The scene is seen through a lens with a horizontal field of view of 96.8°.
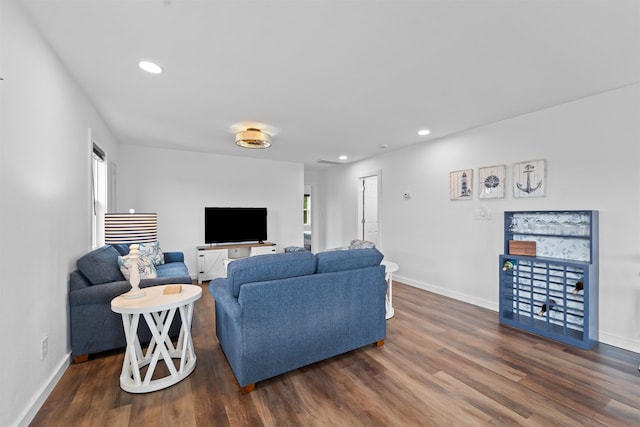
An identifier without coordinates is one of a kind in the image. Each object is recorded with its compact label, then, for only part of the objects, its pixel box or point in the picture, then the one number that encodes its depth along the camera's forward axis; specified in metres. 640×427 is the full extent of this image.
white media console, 5.00
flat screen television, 5.30
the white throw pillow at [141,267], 2.75
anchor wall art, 3.17
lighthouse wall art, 3.91
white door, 6.21
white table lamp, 2.68
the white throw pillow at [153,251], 3.48
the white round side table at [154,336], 1.96
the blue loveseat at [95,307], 2.32
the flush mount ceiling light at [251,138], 3.75
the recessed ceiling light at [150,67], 2.16
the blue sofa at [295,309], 1.96
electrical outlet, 1.83
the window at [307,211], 9.55
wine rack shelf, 2.71
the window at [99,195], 3.29
